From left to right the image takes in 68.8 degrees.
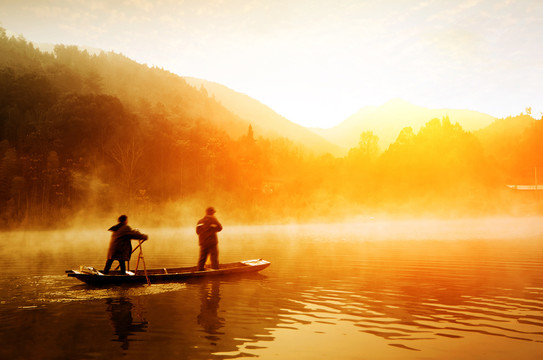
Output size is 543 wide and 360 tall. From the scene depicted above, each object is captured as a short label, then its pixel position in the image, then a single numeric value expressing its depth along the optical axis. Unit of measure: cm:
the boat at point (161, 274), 1802
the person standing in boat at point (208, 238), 2061
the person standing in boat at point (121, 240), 1847
